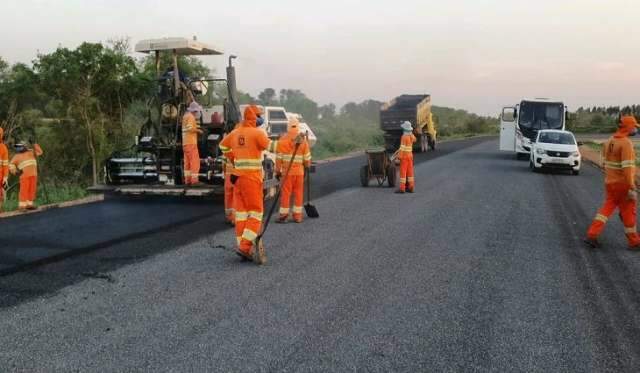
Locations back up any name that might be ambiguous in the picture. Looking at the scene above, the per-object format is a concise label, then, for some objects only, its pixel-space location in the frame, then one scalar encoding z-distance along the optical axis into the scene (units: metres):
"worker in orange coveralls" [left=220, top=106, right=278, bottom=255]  7.17
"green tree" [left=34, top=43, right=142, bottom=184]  22.03
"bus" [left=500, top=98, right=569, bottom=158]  24.73
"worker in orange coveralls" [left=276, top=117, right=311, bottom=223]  9.93
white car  20.03
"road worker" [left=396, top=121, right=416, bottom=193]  13.97
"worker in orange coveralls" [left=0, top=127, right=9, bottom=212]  11.52
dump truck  30.34
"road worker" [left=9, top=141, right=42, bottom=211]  11.89
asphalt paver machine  12.09
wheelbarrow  15.38
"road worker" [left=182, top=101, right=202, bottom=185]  11.72
